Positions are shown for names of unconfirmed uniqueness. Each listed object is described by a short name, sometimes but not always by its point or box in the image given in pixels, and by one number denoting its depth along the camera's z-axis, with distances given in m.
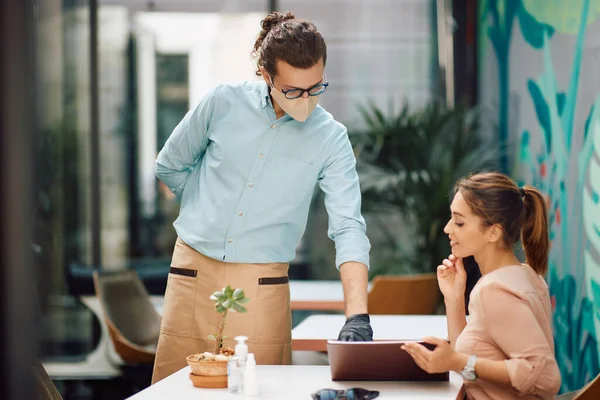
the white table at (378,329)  3.98
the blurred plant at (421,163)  6.77
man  3.47
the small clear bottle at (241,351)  3.03
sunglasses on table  2.93
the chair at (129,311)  5.55
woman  3.05
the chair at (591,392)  3.36
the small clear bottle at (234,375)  3.04
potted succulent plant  3.06
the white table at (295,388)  3.00
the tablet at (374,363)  3.04
